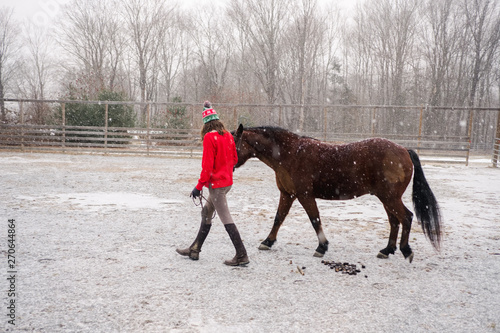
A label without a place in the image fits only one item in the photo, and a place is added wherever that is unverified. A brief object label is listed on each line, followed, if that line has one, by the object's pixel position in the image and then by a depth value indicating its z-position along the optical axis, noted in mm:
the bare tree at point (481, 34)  23781
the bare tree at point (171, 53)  30262
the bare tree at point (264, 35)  24750
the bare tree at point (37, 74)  33562
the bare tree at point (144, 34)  27016
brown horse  3723
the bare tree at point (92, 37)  27250
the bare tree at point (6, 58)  28150
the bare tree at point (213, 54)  29328
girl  3336
